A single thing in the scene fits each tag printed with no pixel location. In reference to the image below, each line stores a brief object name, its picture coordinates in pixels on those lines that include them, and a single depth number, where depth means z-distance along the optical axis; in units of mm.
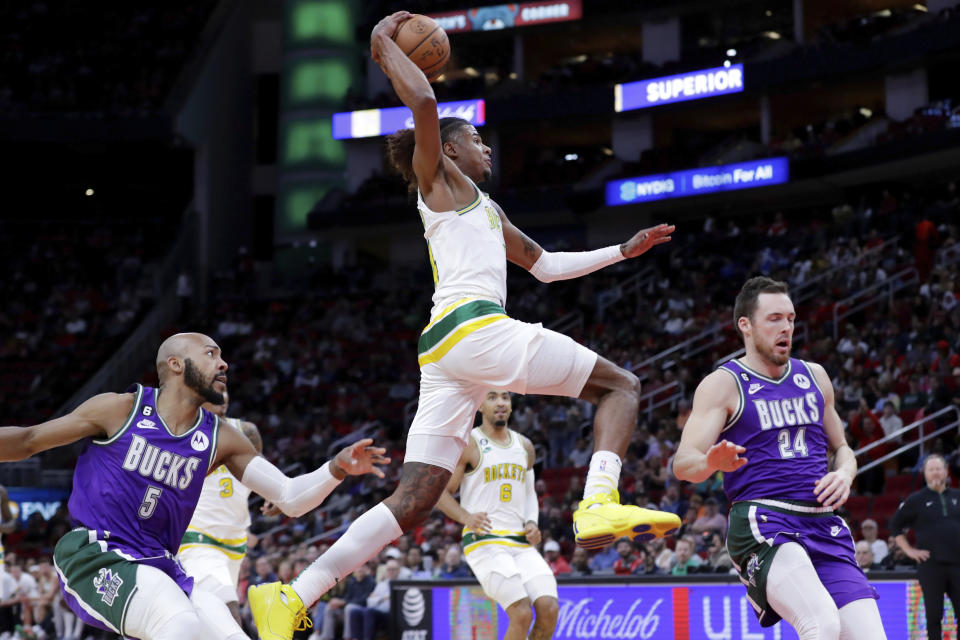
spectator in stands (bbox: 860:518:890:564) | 14094
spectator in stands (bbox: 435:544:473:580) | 16062
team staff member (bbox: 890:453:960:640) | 11320
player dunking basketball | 5969
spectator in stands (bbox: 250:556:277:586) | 18000
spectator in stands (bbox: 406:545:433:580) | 16484
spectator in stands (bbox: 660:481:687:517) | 16984
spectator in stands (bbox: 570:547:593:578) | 15836
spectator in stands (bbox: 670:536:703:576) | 14234
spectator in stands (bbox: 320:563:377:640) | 16312
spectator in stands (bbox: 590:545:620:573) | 16375
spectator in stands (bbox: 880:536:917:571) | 12977
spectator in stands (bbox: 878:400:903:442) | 17656
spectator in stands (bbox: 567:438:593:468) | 21250
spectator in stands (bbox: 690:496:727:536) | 15766
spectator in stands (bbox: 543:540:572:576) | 16156
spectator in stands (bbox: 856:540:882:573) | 13275
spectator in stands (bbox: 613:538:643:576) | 15133
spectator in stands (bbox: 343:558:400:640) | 15641
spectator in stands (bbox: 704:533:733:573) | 13727
